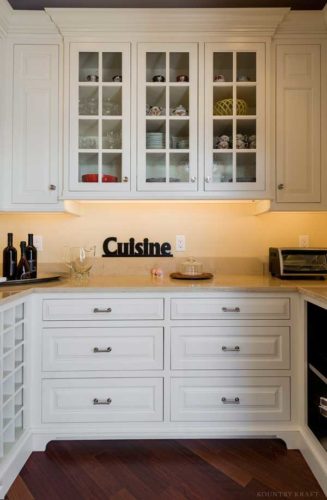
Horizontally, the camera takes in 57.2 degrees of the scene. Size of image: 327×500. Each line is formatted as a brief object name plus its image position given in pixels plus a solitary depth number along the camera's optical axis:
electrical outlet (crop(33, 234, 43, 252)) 2.24
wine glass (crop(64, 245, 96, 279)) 2.00
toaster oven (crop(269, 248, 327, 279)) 1.96
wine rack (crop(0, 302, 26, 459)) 1.42
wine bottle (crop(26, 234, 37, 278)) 2.00
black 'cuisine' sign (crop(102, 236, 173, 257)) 2.25
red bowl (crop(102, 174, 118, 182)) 1.94
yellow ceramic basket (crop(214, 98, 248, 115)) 1.94
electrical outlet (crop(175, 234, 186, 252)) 2.27
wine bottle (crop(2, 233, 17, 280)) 1.94
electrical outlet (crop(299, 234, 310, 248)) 2.25
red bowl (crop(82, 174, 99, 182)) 1.93
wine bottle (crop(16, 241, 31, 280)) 1.92
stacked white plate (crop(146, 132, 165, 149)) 1.96
